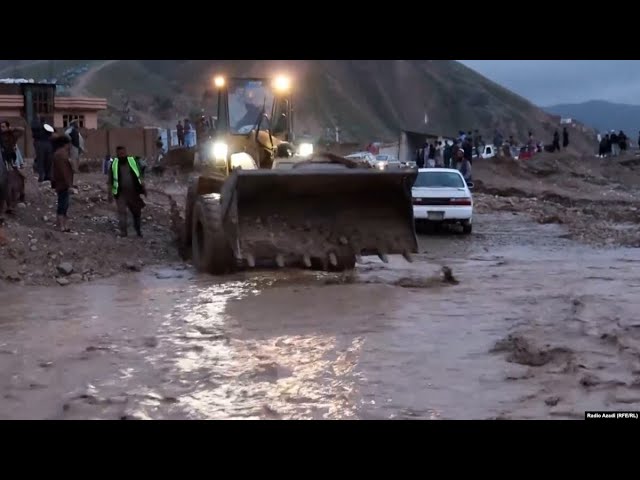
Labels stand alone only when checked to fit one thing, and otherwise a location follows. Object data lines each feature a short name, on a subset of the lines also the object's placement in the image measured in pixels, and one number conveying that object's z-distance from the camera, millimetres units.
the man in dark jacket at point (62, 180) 13039
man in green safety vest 13562
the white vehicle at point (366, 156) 28112
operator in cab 12680
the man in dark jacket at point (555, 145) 40216
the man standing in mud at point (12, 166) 13727
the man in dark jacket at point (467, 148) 28853
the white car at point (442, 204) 16891
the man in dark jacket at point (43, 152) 16828
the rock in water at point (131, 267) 12043
